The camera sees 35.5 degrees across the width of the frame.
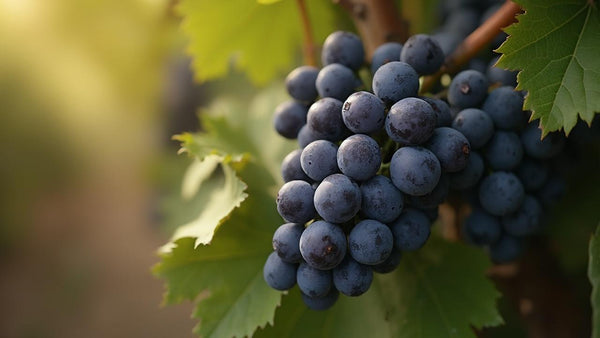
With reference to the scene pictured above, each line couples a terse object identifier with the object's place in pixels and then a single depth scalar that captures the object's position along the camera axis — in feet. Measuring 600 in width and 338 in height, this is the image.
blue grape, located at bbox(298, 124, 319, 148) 1.04
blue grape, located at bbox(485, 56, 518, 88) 1.13
